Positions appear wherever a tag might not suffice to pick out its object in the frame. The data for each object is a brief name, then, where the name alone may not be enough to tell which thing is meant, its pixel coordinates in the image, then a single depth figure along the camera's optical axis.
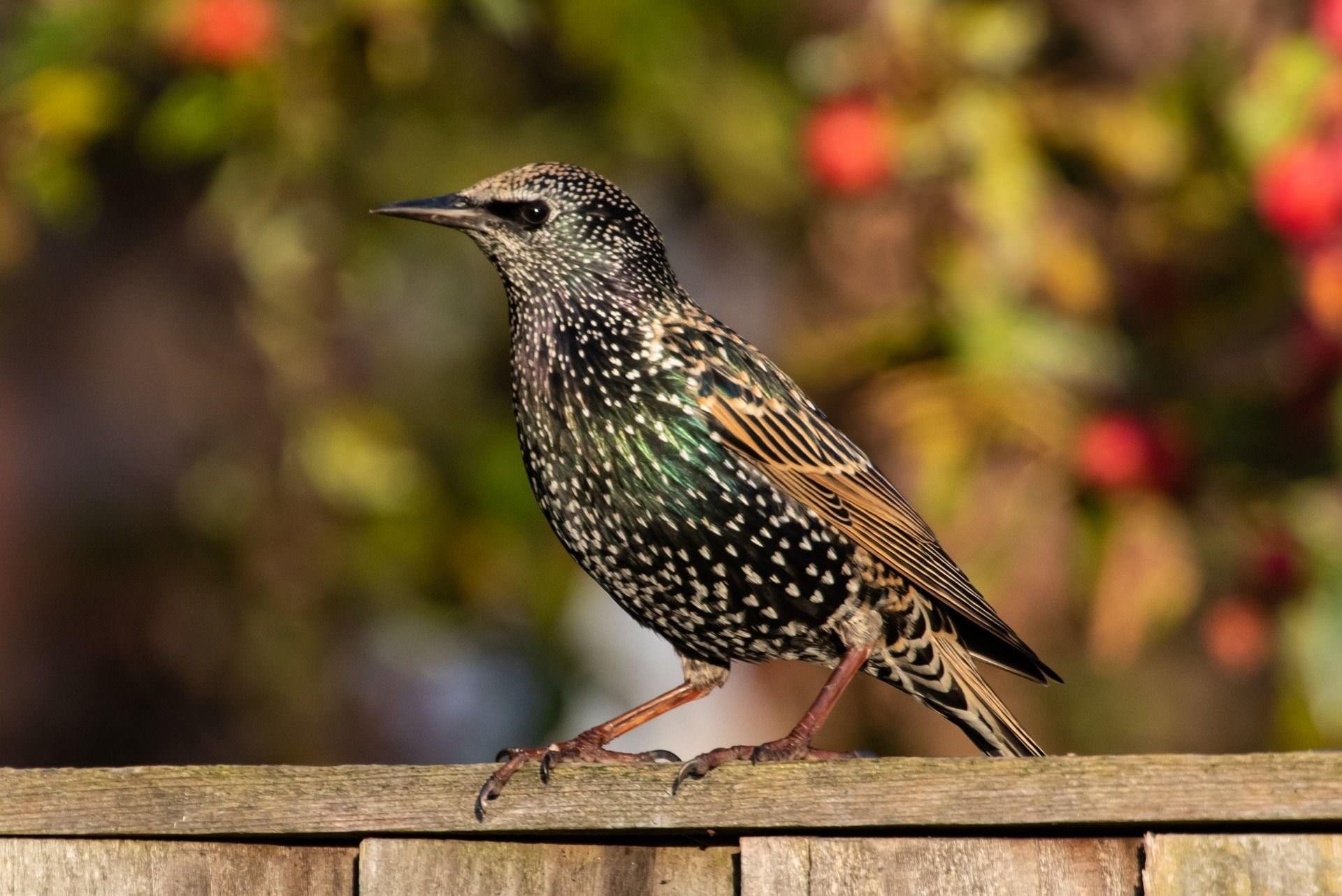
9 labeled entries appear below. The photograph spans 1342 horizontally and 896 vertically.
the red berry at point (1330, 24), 7.46
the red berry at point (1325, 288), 7.55
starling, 6.40
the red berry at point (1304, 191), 7.48
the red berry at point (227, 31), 8.27
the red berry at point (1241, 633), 8.23
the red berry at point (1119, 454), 8.15
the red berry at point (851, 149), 8.24
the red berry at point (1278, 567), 8.07
